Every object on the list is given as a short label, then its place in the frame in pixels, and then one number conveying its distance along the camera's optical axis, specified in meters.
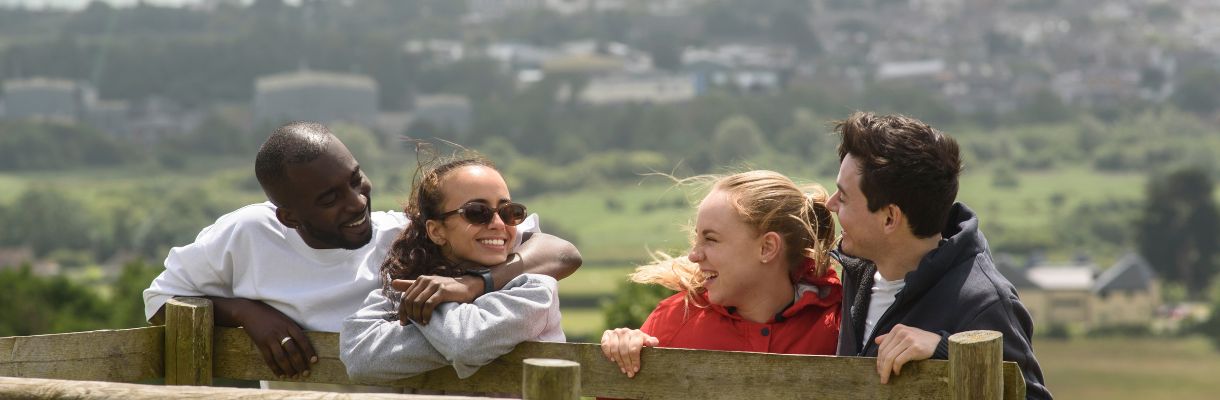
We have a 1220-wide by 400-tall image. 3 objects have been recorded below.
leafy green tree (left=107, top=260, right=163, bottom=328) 63.91
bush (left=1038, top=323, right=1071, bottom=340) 115.00
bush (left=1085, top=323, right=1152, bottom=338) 116.81
